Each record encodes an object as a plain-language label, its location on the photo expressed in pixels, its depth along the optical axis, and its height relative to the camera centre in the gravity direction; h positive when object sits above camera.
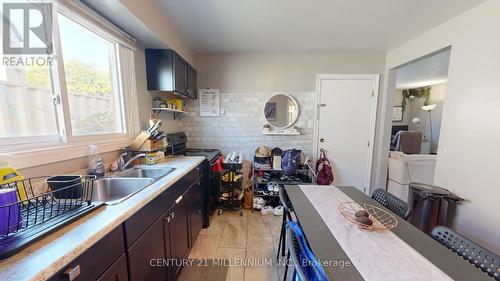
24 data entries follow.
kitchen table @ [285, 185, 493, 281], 0.78 -0.60
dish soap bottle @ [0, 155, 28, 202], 0.79 -0.24
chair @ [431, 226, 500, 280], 0.84 -0.62
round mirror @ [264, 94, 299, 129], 3.13 +0.19
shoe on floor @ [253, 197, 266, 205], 2.87 -1.16
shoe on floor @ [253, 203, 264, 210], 2.85 -1.23
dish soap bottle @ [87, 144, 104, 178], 1.39 -0.31
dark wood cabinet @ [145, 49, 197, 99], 2.15 +0.58
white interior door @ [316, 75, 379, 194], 3.09 -0.02
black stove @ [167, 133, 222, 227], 2.41 -0.54
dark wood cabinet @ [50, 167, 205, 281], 0.74 -0.66
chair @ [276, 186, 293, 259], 1.54 -0.70
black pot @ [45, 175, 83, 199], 0.90 -0.31
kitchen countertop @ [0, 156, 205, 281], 0.55 -0.42
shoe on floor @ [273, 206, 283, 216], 2.76 -1.27
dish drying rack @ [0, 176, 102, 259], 0.62 -0.38
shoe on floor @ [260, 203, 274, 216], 2.78 -1.27
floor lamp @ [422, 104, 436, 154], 5.59 +0.44
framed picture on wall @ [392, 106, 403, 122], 6.75 +0.33
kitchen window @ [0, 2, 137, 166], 1.04 +0.21
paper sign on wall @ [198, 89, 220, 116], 3.13 +0.35
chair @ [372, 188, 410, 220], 1.35 -0.61
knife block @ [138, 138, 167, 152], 1.87 -0.23
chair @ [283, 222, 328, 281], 0.80 -0.62
